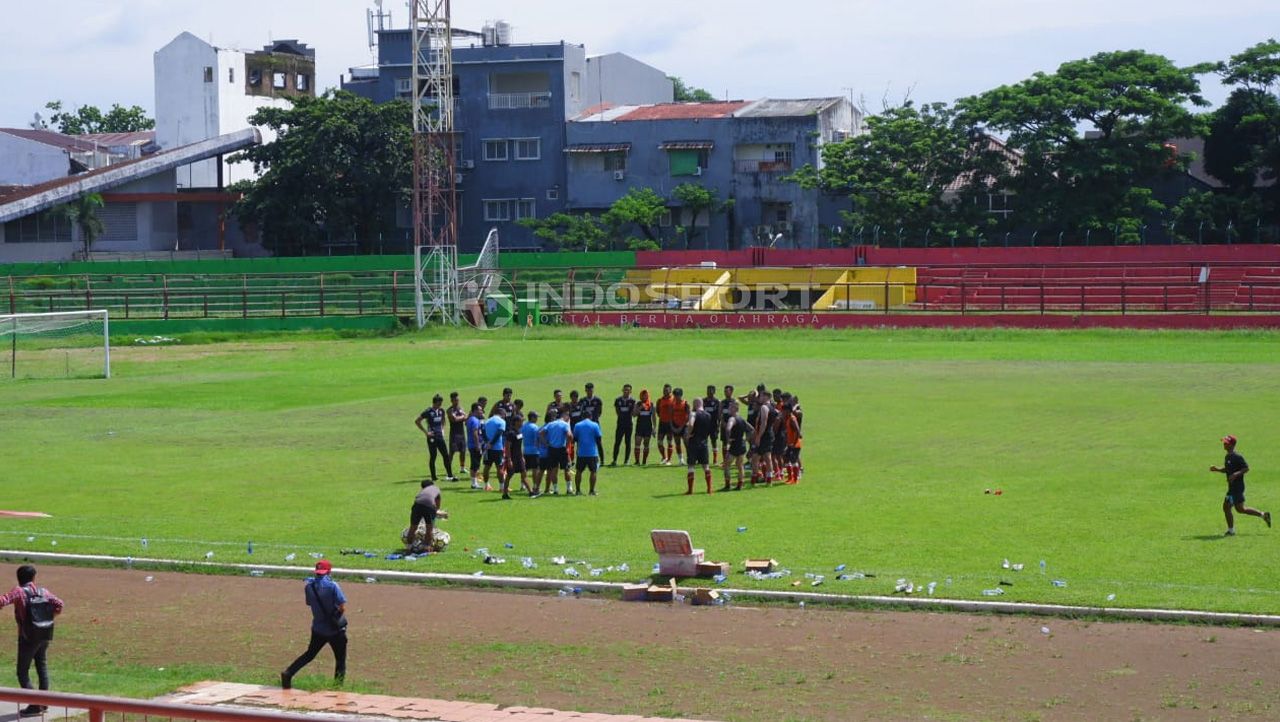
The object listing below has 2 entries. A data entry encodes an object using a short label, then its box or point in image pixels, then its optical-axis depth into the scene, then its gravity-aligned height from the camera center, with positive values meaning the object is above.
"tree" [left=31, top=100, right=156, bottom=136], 156.00 +16.82
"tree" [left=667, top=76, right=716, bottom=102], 149.00 +18.59
